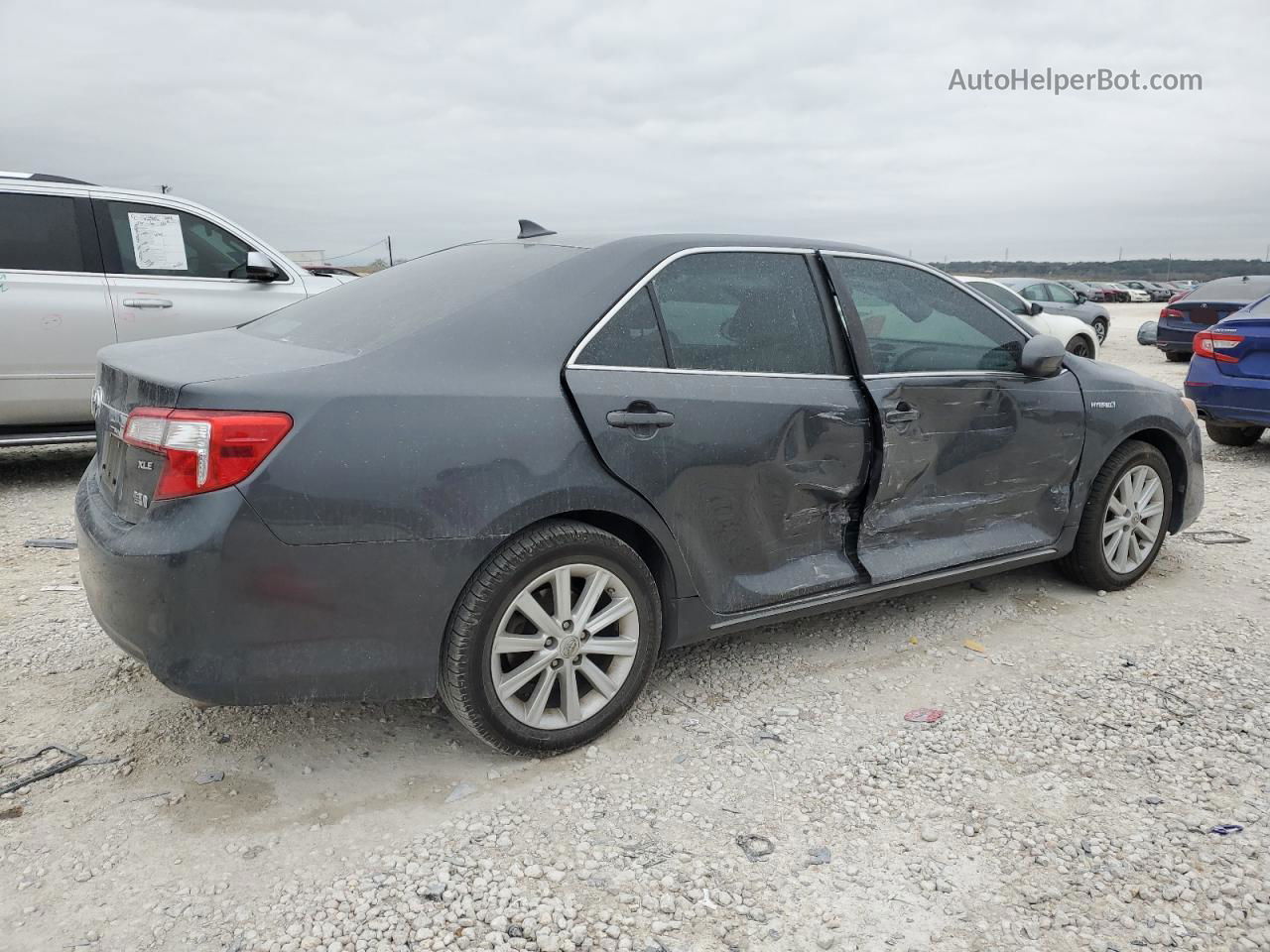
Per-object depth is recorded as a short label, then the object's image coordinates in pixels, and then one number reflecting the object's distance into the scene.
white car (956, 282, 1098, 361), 13.40
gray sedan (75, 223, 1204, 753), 2.62
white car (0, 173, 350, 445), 6.25
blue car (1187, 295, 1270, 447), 7.54
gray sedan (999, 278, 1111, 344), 19.62
